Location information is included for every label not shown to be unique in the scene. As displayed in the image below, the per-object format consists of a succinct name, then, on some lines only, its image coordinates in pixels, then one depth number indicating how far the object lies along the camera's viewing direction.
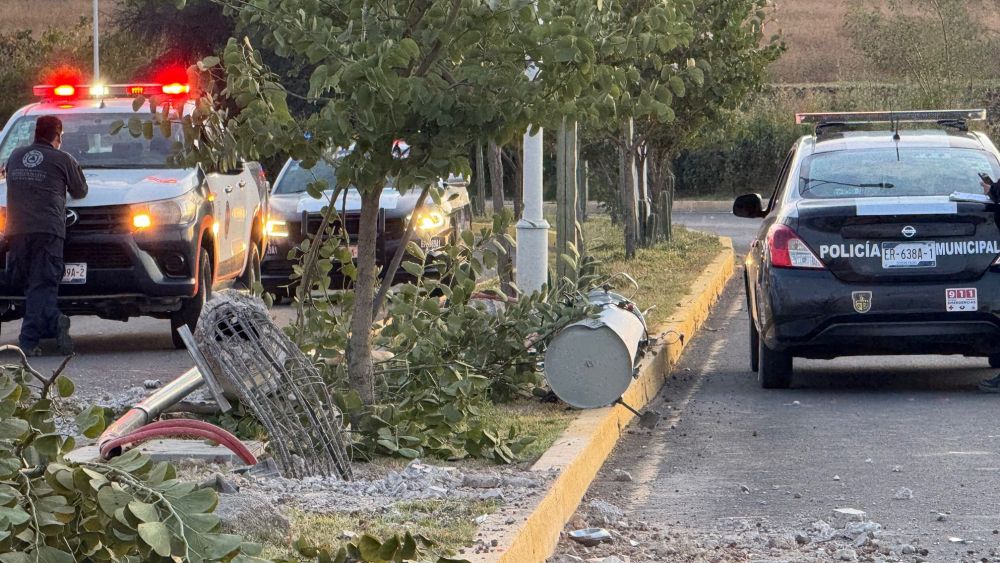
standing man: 22.45
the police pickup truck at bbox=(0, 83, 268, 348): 23.61
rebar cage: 12.41
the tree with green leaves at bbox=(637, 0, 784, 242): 38.31
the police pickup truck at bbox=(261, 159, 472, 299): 31.00
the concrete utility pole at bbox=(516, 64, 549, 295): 21.45
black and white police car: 18.36
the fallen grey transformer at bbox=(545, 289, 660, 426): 16.33
